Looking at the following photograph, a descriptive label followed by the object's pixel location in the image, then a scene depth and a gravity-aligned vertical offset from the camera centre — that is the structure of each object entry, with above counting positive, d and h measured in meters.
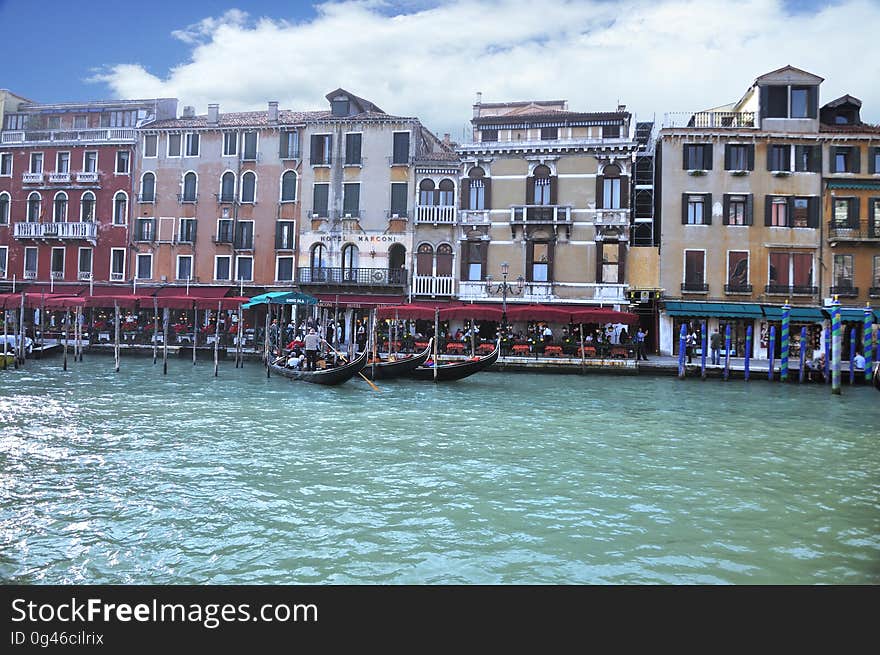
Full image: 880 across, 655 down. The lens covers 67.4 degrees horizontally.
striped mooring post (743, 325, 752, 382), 20.69 +0.04
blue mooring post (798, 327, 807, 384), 20.77 +0.15
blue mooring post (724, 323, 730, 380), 20.62 -0.40
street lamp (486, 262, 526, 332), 26.06 +2.26
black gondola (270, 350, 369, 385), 17.55 -0.93
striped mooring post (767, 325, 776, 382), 20.92 +0.14
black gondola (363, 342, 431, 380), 19.72 -0.79
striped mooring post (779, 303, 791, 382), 20.73 +0.20
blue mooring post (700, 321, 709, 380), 20.74 -0.40
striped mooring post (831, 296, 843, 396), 18.69 +0.14
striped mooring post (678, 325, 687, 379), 20.66 +0.01
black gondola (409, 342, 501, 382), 19.41 -0.81
